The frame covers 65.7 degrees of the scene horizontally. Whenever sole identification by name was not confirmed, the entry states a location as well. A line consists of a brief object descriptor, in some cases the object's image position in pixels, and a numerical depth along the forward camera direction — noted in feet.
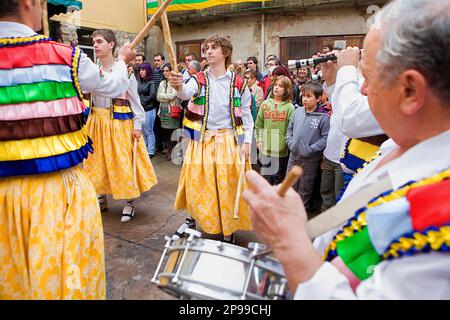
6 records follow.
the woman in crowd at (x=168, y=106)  20.39
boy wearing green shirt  14.57
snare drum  3.23
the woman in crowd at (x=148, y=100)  21.34
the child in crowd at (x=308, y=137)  12.67
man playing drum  2.26
